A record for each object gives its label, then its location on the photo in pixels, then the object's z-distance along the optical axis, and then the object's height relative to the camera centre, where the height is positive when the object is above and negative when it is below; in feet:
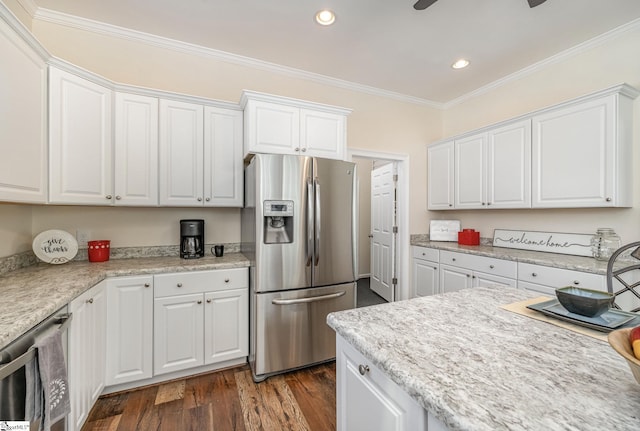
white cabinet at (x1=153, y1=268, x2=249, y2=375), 6.59 -2.68
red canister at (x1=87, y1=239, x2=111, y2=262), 7.14 -0.97
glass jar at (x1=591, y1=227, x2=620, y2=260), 7.37 -0.74
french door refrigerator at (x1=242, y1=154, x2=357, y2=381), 6.94 -1.08
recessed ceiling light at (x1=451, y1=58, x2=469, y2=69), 9.24 +5.39
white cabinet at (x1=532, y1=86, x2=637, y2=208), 6.96 +1.80
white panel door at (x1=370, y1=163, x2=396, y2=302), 12.57 -0.79
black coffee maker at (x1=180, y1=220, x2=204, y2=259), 7.78 -0.67
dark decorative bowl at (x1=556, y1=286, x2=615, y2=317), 3.05 -1.00
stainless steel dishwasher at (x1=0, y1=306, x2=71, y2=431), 3.04 -1.91
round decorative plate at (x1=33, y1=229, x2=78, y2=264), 6.38 -0.77
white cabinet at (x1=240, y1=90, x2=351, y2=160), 7.75 +2.73
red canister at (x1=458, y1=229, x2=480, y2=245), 10.82 -0.86
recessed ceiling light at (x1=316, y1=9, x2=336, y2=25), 6.98 +5.35
